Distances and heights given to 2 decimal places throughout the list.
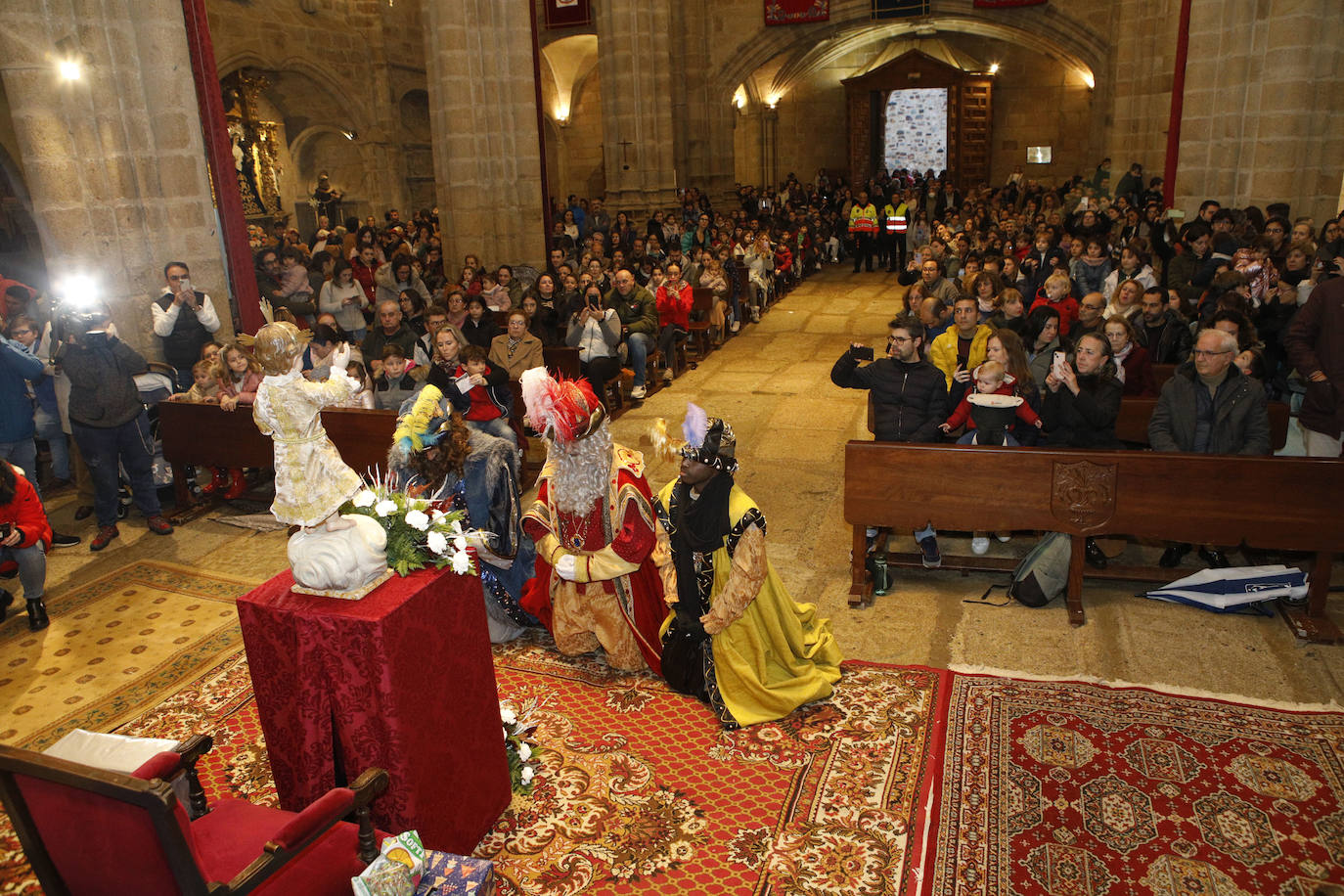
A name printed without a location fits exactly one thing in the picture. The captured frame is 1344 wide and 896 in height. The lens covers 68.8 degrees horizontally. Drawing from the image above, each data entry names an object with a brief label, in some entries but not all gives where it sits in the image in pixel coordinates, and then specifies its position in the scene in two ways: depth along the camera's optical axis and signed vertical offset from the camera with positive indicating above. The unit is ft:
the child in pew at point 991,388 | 19.24 -4.02
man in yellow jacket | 23.03 -3.76
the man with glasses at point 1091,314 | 22.76 -3.16
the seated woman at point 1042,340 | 22.39 -3.80
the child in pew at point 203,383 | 25.38 -4.33
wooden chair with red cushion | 7.86 -5.23
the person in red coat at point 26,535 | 18.37 -5.78
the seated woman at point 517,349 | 26.18 -3.92
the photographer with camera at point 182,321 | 25.98 -2.82
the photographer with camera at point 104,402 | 22.50 -4.19
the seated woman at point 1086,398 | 18.80 -4.13
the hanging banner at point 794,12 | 71.92 +12.58
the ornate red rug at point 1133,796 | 11.55 -7.85
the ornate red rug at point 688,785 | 11.95 -7.89
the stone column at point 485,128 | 39.60 +2.89
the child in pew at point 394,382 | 23.49 -4.40
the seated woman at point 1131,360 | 20.79 -3.93
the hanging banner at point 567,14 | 72.23 +13.13
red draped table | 11.07 -5.56
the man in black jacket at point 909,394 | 19.58 -4.11
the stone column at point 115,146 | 24.52 +1.76
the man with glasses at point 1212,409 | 17.87 -4.25
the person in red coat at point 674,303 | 37.86 -4.17
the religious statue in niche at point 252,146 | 60.29 +3.91
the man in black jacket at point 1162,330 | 23.81 -3.72
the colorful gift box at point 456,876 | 9.69 -6.51
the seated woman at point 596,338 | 31.35 -4.46
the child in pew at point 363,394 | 24.00 -4.56
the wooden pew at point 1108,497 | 16.69 -5.55
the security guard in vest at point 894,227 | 62.74 -2.71
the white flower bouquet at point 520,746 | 13.64 -7.68
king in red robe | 14.82 -5.14
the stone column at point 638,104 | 61.77 +5.62
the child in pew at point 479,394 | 22.12 -4.33
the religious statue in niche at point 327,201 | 65.26 +0.37
